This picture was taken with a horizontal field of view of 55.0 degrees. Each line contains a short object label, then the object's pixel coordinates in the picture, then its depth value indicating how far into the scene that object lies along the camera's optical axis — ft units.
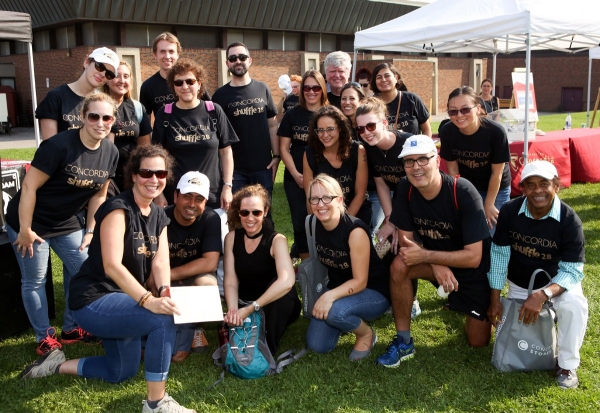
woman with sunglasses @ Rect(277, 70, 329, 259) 16.38
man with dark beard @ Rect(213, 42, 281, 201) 17.20
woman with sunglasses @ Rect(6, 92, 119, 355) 12.09
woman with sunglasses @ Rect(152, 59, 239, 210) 14.87
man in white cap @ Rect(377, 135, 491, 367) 12.32
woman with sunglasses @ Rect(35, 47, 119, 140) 13.46
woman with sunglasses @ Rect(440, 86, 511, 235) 15.08
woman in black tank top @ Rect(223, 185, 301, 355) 12.84
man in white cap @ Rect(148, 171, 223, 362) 13.25
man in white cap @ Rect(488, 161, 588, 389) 11.34
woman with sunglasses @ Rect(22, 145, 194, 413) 10.48
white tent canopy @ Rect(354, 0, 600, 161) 22.94
